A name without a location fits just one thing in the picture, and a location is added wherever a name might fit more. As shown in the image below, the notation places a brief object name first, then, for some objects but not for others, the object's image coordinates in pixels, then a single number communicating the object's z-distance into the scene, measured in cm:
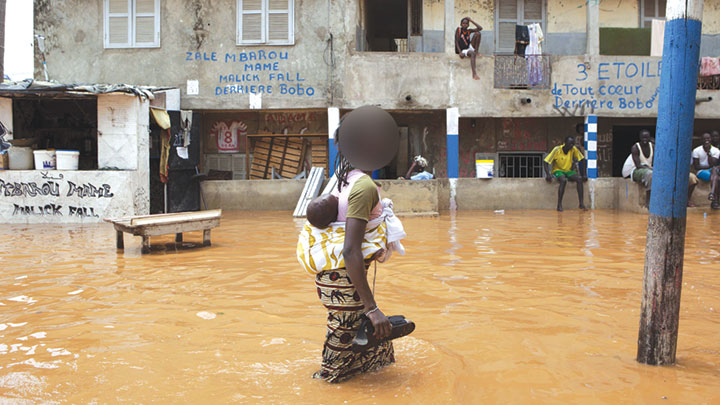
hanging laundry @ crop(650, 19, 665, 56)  1669
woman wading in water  274
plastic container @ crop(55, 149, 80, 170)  1218
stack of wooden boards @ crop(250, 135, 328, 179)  1791
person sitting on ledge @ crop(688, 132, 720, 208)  1327
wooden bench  739
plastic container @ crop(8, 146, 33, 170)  1232
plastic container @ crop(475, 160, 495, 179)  1536
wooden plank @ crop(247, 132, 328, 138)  1770
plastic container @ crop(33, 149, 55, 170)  1220
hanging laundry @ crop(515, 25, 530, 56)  1652
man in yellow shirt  1460
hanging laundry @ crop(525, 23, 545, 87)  1606
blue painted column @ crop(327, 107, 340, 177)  1570
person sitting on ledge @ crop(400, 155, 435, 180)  1438
